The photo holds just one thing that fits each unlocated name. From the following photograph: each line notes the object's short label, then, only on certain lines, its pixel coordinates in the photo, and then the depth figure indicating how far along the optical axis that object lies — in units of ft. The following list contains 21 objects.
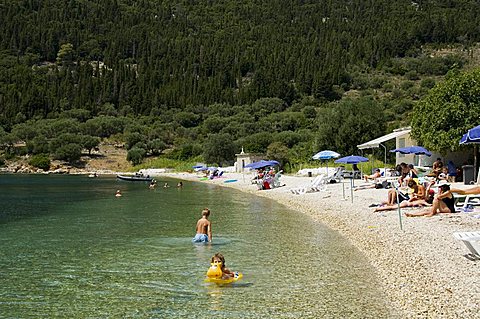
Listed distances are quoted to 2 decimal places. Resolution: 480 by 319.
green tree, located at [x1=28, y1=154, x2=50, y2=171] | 279.69
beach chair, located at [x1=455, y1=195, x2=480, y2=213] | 51.51
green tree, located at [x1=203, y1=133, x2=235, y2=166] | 240.36
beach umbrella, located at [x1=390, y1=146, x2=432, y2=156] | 92.37
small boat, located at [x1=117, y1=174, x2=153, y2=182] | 186.80
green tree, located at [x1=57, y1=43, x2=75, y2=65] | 552.41
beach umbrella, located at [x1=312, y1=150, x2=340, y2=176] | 104.53
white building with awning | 115.75
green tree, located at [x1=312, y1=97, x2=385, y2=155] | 160.56
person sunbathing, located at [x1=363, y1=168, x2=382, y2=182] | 94.11
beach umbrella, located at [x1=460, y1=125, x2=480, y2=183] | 50.69
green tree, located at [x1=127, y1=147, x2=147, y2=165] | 278.05
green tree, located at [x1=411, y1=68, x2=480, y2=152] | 88.02
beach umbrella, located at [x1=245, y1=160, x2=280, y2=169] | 133.63
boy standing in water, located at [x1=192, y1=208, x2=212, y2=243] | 49.57
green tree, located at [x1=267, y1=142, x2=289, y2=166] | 189.26
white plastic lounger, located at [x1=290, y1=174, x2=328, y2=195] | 97.05
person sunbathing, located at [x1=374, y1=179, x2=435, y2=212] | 57.31
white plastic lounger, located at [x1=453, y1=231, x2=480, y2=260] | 32.17
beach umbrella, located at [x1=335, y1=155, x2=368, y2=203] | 97.87
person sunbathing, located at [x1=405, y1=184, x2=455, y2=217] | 50.62
